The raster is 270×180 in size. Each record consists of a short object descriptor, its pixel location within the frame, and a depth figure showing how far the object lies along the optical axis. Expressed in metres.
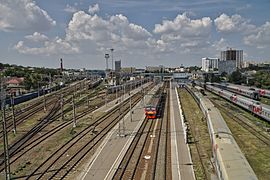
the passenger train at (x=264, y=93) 87.04
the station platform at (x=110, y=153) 25.42
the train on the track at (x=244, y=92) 81.16
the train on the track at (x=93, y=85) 132.43
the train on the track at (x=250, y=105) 49.68
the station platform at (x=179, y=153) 25.07
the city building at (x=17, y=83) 91.66
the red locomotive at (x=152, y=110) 52.28
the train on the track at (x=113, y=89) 103.51
